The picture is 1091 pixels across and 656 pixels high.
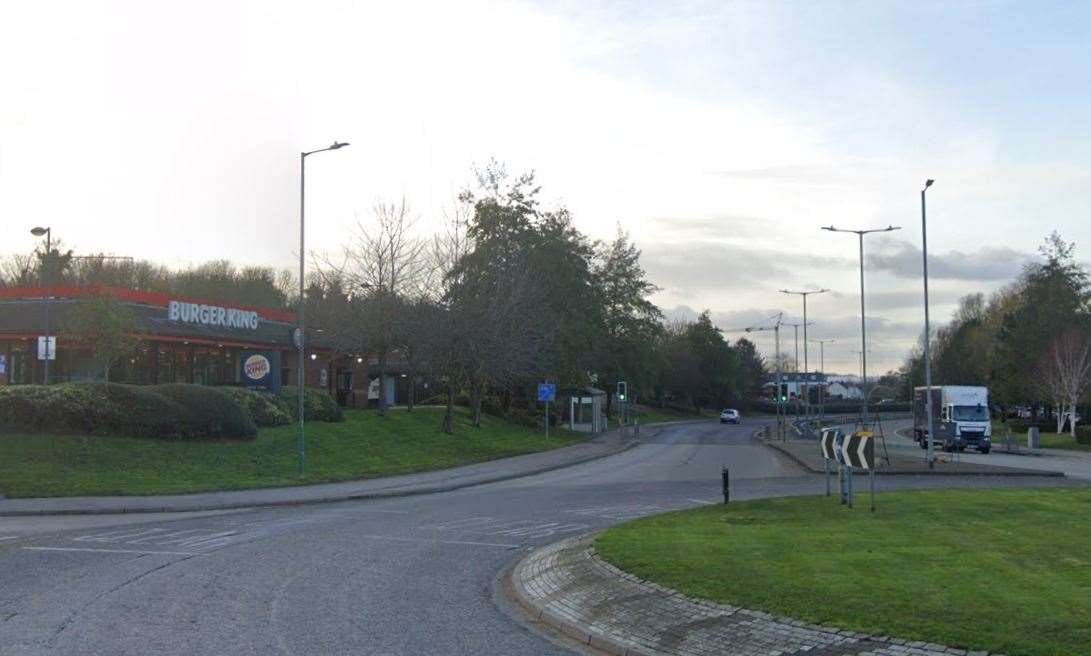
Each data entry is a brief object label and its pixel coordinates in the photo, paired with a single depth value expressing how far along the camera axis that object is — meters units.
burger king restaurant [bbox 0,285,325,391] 41.62
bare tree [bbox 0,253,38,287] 81.00
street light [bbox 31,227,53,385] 38.79
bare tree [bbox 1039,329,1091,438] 68.44
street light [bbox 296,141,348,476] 30.39
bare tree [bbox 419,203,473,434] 46.91
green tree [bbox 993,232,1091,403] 76.06
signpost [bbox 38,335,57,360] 38.09
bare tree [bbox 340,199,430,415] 46.62
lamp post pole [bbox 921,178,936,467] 34.94
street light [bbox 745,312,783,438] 64.38
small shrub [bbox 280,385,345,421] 40.97
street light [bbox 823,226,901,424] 43.86
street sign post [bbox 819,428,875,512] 18.38
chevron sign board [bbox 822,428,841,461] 20.70
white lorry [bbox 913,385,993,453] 51.31
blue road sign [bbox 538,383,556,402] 51.00
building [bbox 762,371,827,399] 63.84
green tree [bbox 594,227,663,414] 73.56
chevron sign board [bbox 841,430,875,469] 18.33
